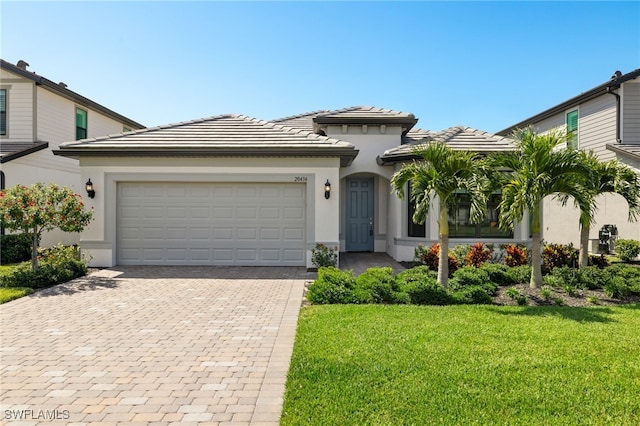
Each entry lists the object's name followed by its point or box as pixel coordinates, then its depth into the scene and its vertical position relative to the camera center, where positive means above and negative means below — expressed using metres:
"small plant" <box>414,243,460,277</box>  8.91 -1.23
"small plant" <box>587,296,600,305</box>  6.81 -1.65
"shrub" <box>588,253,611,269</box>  10.05 -1.34
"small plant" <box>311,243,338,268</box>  10.22 -1.26
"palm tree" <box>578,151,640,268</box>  9.03 +0.82
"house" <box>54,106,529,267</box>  10.31 +0.44
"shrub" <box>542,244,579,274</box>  9.62 -1.18
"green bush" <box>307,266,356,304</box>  6.88 -1.53
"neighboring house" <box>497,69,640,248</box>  13.77 +3.42
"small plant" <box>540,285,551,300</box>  7.02 -1.57
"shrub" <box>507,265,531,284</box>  8.22 -1.42
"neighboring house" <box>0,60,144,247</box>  13.27 +3.36
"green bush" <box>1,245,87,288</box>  8.05 -1.47
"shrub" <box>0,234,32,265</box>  11.27 -1.27
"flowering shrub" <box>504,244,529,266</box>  10.09 -1.21
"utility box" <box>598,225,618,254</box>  14.00 -0.91
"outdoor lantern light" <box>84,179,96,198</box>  10.27 +0.63
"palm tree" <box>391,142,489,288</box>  7.06 +0.66
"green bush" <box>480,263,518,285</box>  8.22 -1.44
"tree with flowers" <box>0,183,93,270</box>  8.36 -0.02
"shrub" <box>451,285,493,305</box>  6.81 -1.60
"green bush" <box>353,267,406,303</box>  6.86 -1.52
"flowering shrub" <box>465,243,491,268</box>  9.89 -1.18
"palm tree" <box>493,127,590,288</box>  7.04 +0.75
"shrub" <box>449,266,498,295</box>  7.35 -1.43
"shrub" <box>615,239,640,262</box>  12.48 -1.22
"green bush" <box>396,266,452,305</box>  6.82 -1.53
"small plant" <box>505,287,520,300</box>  6.93 -1.54
